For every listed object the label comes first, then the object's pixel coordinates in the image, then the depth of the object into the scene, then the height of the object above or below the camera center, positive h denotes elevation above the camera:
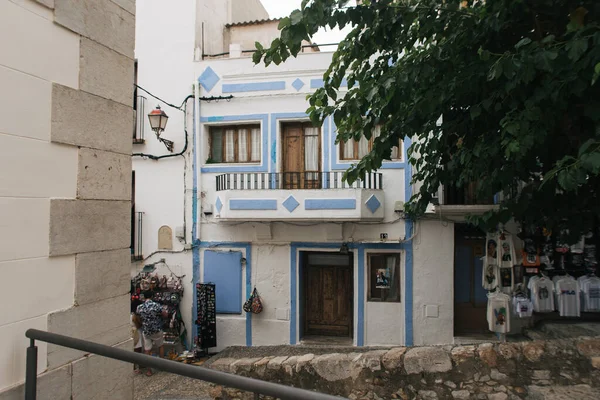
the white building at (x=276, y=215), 8.42 -0.01
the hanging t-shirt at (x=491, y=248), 7.83 -0.64
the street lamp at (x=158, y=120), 8.77 +2.02
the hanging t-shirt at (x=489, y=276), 7.80 -1.16
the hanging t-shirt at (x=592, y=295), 7.16 -1.39
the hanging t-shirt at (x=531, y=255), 7.59 -0.74
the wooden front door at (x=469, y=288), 8.51 -1.53
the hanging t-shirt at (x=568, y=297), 7.20 -1.44
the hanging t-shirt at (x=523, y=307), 7.30 -1.63
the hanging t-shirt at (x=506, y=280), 7.70 -1.22
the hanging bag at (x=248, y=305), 8.88 -1.94
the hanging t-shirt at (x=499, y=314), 7.54 -1.81
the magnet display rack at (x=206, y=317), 8.73 -2.18
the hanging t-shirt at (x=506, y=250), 7.61 -0.66
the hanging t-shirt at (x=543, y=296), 7.32 -1.44
